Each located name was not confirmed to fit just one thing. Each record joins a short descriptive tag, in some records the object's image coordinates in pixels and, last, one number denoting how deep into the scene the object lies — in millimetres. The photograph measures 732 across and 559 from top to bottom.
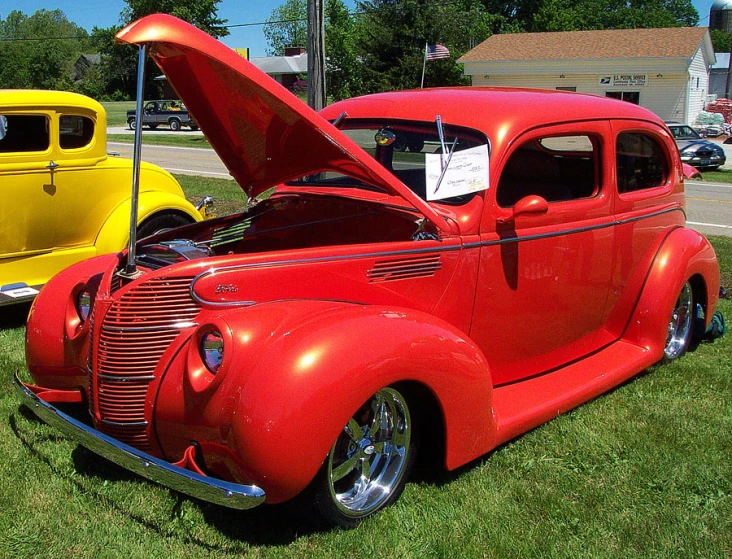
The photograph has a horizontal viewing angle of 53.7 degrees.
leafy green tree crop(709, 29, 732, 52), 78312
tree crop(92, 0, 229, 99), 57931
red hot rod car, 2811
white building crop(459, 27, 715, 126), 37125
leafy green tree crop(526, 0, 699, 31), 60562
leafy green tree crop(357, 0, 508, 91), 33906
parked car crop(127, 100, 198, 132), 36406
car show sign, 3725
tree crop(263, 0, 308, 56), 92000
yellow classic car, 5941
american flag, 15504
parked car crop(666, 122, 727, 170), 21734
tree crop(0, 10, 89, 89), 65438
